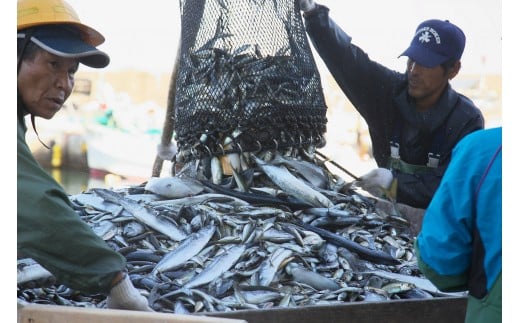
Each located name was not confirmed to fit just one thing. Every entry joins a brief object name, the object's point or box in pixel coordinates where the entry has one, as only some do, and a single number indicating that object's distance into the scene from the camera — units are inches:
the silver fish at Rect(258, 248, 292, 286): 139.2
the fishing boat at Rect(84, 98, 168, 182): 519.2
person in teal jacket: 88.5
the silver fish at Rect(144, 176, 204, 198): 173.0
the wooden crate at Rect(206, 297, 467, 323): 114.9
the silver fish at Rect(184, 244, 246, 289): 137.5
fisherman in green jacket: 97.1
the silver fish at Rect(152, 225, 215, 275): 141.9
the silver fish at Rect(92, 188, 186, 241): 154.0
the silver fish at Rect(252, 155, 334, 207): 173.3
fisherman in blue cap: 187.2
